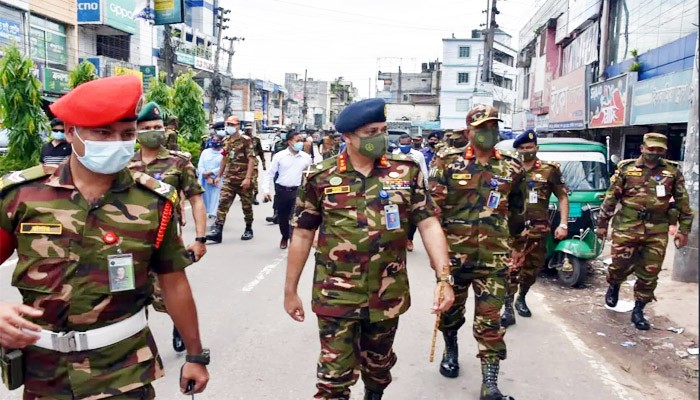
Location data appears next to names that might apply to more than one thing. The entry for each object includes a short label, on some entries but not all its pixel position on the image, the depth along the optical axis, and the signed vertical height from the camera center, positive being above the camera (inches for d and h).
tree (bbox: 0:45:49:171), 439.5 +16.1
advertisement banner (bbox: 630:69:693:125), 432.1 +36.7
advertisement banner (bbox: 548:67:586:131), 771.4 +58.6
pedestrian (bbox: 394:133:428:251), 374.3 -7.1
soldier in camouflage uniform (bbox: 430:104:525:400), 164.9 -22.2
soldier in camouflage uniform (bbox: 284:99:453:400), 130.8 -23.6
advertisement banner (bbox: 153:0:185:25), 987.9 +201.7
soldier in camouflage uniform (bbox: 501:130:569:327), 242.8 -27.7
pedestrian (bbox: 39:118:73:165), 306.3 -8.6
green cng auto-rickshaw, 300.2 -29.5
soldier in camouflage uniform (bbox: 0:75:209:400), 87.7 -17.0
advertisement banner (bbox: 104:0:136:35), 1141.1 +231.5
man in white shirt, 358.6 -22.4
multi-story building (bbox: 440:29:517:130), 2389.3 +253.8
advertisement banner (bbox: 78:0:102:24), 1111.6 +220.4
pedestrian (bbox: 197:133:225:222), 401.1 -25.4
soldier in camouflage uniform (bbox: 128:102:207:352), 195.0 -10.2
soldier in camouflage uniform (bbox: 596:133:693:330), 235.1 -26.3
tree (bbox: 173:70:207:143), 787.4 +38.8
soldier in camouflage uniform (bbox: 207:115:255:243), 393.4 -25.3
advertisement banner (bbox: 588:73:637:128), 577.1 +43.9
